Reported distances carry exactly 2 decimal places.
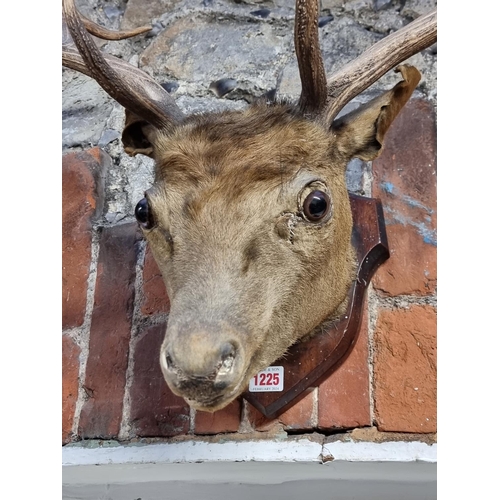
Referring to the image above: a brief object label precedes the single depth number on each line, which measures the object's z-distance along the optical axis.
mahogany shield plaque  1.23
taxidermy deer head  0.92
